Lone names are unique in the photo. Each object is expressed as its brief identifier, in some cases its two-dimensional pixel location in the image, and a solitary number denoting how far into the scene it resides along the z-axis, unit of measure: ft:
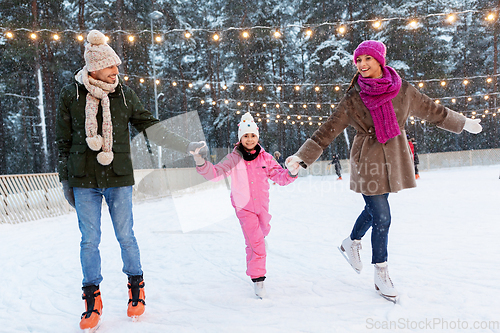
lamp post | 41.01
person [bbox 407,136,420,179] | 45.24
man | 6.61
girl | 8.16
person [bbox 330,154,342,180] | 56.85
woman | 7.28
